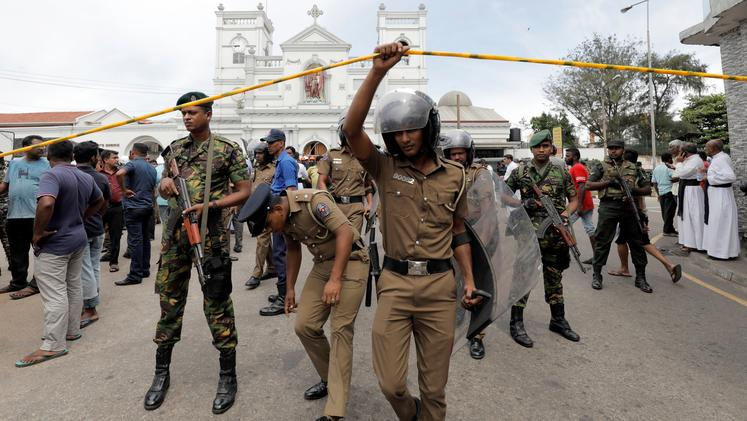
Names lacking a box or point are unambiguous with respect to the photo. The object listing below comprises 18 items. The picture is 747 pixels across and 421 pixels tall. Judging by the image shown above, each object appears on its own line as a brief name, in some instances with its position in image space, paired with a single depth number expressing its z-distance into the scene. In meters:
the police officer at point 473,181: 2.59
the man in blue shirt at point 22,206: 4.76
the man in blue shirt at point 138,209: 5.64
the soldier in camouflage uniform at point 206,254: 2.64
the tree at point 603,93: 30.94
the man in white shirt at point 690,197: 6.84
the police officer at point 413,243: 1.91
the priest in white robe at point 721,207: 6.27
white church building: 35.59
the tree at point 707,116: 32.25
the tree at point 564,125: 45.22
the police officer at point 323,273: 2.27
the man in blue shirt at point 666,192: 8.59
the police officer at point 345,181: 4.50
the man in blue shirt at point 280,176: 4.71
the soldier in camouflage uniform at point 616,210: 5.18
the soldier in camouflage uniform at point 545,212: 3.69
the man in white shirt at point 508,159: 13.42
